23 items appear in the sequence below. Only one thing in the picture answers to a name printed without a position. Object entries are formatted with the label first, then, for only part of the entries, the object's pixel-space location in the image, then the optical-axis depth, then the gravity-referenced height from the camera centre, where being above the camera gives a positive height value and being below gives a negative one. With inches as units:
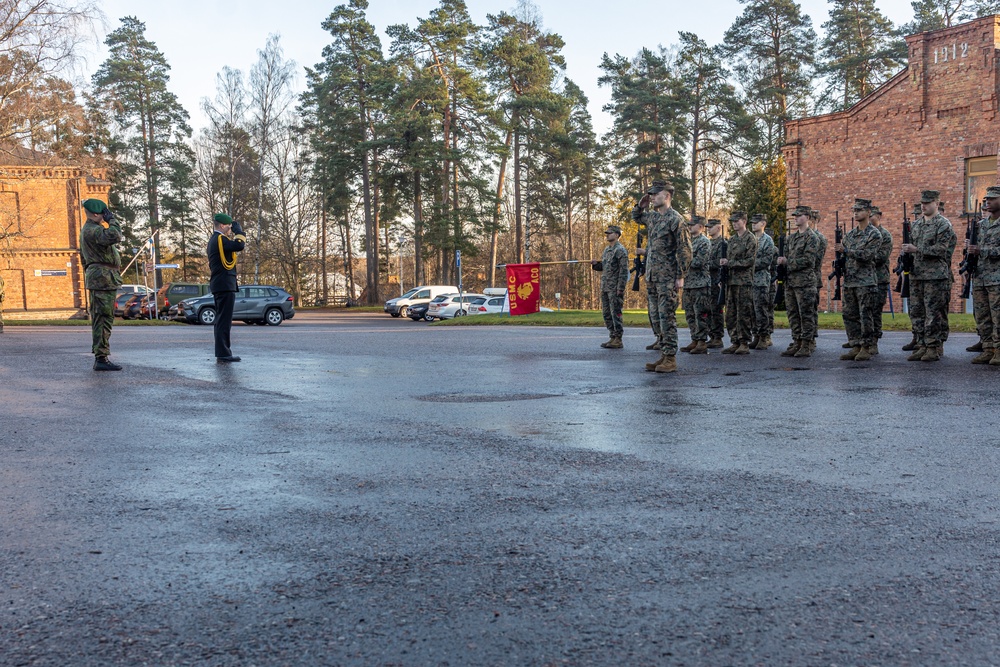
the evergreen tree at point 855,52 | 1843.0 +478.8
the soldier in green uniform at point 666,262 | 430.6 +8.6
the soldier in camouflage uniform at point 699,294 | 562.3 -10.1
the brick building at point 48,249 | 2062.0 +113.7
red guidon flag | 1204.5 -7.0
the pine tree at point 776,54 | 1915.6 +495.0
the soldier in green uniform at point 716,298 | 573.9 -13.9
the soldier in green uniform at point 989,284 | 445.4 -7.0
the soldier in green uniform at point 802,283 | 520.1 -4.6
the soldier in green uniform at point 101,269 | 456.8 +13.6
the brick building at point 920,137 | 1207.6 +202.1
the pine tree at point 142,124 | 2370.8 +471.9
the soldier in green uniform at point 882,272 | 502.6 +0.8
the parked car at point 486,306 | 1484.9 -37.8
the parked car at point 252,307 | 1243.2 -23.6
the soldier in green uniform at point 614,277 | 596.1 +2.4
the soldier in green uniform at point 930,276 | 474.9 -2.1
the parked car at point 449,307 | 1476.4 -37.9
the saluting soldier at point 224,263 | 499.8 +16.1
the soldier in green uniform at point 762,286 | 565.6 -6.0
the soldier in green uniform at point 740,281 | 552.4 -2.4
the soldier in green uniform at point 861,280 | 495.8 -3.6
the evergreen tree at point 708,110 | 1996.8 +392.7
